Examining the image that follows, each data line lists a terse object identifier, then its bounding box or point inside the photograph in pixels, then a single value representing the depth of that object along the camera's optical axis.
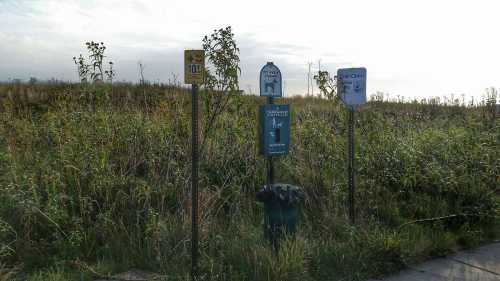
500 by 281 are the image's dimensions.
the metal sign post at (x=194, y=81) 4.63
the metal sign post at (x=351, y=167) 6.35
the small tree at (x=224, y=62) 5.67
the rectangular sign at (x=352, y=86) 6.38
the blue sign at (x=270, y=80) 5.55
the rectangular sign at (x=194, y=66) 4.62
